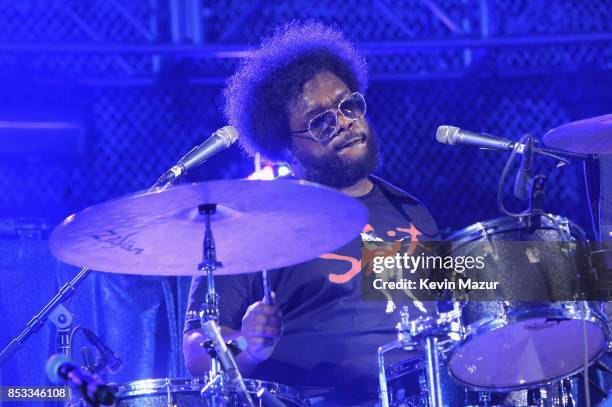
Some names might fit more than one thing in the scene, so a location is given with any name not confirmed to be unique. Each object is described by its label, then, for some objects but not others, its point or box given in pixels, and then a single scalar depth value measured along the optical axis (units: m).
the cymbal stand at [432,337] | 5.37
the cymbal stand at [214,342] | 4.62
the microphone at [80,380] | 4.01
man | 6.22
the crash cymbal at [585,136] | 6.72
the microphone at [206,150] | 6.14
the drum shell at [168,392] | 5.27
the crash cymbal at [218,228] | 4.70
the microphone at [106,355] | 6.64
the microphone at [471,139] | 5.93
